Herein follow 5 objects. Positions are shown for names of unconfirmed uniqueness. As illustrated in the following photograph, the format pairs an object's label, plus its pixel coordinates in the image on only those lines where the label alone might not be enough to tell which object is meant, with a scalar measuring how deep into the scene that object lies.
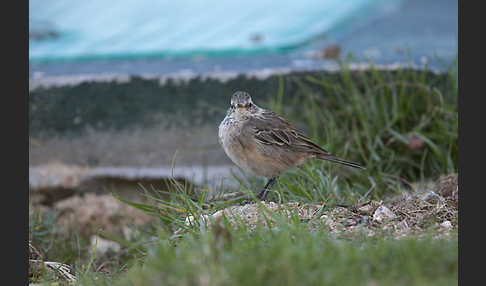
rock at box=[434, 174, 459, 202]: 8.73
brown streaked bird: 8.98
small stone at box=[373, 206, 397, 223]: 7.25
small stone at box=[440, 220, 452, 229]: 7.09
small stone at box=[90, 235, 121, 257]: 10.51
